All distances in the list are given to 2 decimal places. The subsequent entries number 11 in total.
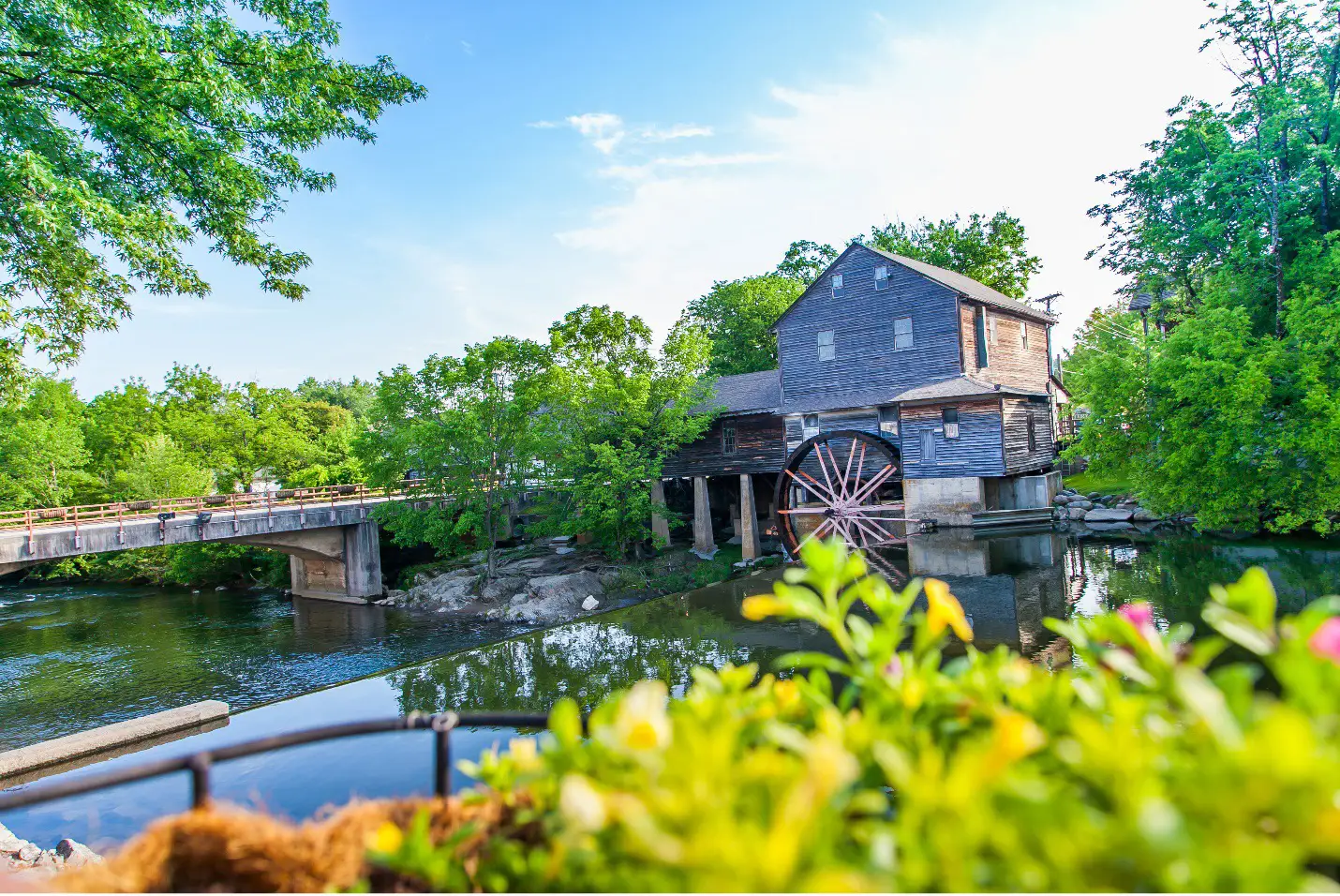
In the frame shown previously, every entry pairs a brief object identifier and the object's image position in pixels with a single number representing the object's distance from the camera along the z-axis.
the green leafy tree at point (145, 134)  8.71
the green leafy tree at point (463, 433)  23.03
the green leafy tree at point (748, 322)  38.56
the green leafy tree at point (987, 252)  35.97
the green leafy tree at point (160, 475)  32.81
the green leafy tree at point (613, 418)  23.62
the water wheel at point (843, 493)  22.59
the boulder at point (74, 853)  6.90
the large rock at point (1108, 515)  22.91
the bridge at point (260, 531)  19.27
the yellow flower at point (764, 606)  1.72
